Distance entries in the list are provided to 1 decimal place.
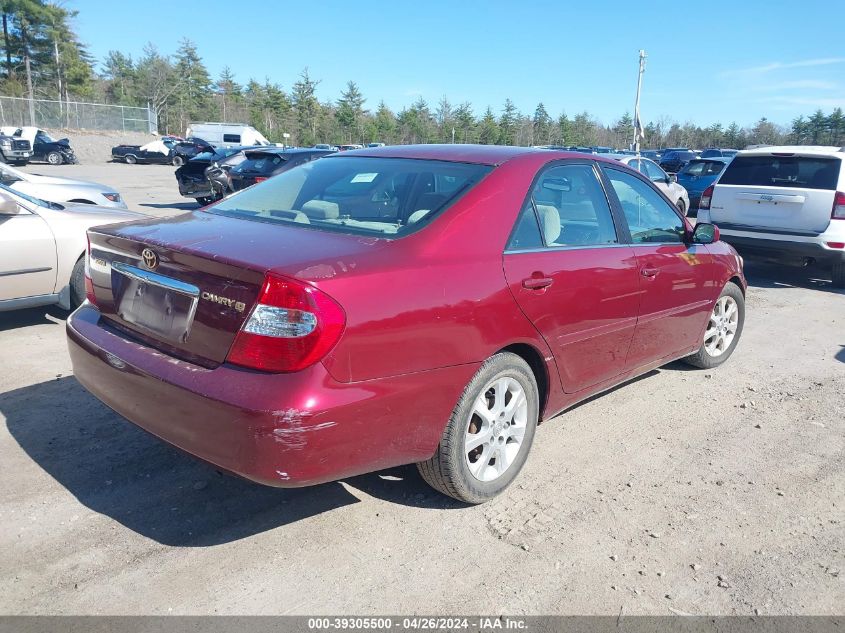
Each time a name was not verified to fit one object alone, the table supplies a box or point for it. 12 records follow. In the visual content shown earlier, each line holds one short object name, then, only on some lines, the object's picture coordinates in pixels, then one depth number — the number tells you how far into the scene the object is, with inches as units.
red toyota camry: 99.5
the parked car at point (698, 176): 731.4
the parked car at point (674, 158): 1485.0
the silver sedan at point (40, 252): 214.4
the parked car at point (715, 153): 1600.6
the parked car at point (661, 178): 588.6
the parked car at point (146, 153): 1533.0
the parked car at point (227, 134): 1718.8
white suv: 335.9
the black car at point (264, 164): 492.7
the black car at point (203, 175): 545.0
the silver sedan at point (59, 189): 319.9
